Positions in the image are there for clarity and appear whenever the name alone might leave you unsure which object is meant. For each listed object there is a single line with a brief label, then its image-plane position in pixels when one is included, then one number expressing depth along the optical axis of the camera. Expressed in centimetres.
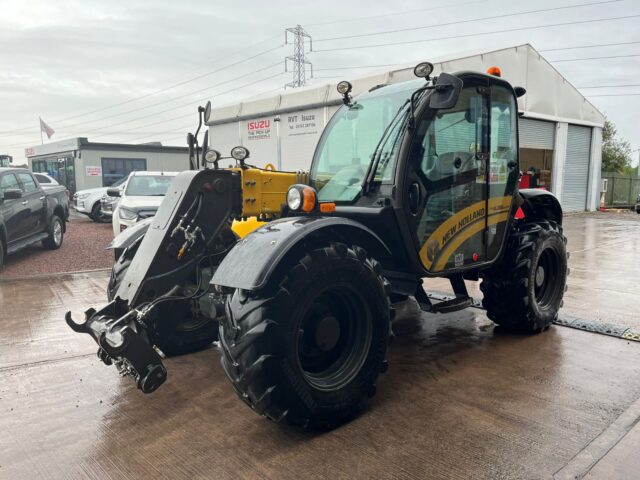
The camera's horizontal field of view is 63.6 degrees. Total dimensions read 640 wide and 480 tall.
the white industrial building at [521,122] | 1570
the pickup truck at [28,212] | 862
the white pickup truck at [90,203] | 1662
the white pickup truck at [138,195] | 1015
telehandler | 288
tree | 3456
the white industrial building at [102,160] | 2683
